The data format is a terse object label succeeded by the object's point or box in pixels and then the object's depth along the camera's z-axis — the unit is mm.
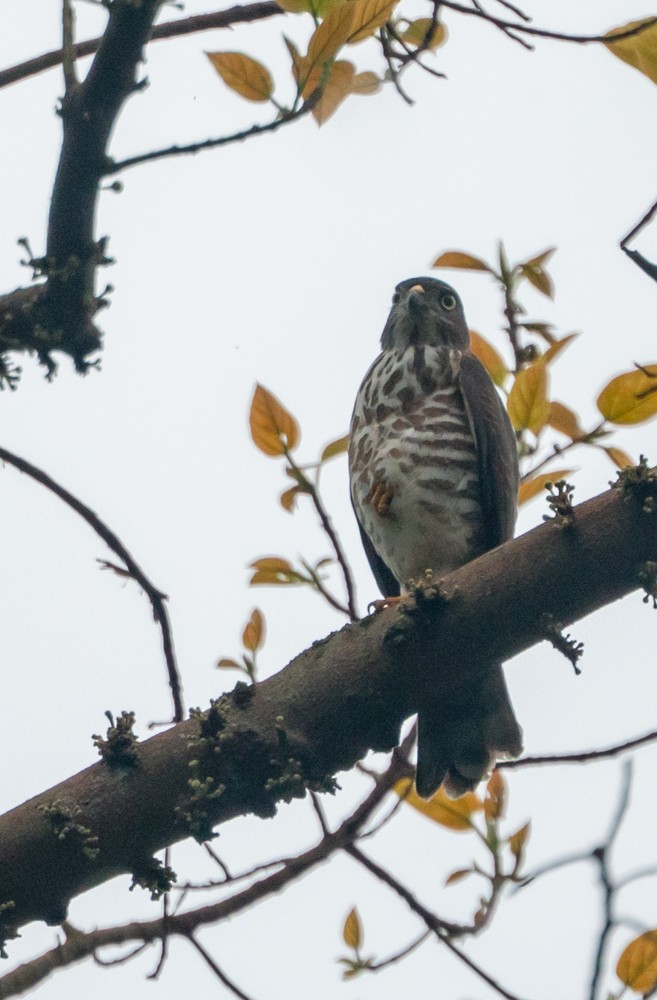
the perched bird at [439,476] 8930
